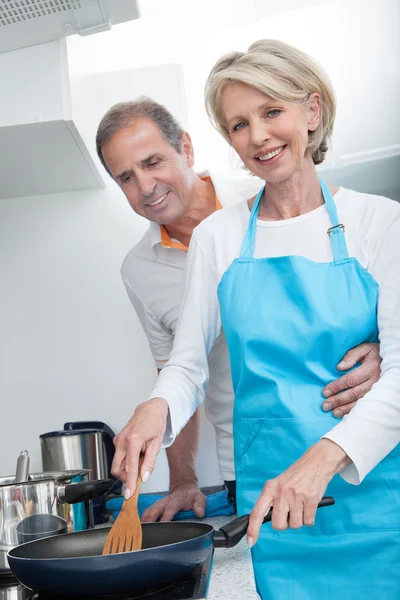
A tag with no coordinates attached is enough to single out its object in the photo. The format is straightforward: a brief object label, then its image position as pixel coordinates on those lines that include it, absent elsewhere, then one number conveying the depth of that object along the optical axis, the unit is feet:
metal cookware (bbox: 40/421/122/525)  5.85
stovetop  2.31
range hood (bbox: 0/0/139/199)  4.80
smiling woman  3.14
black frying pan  2.24
